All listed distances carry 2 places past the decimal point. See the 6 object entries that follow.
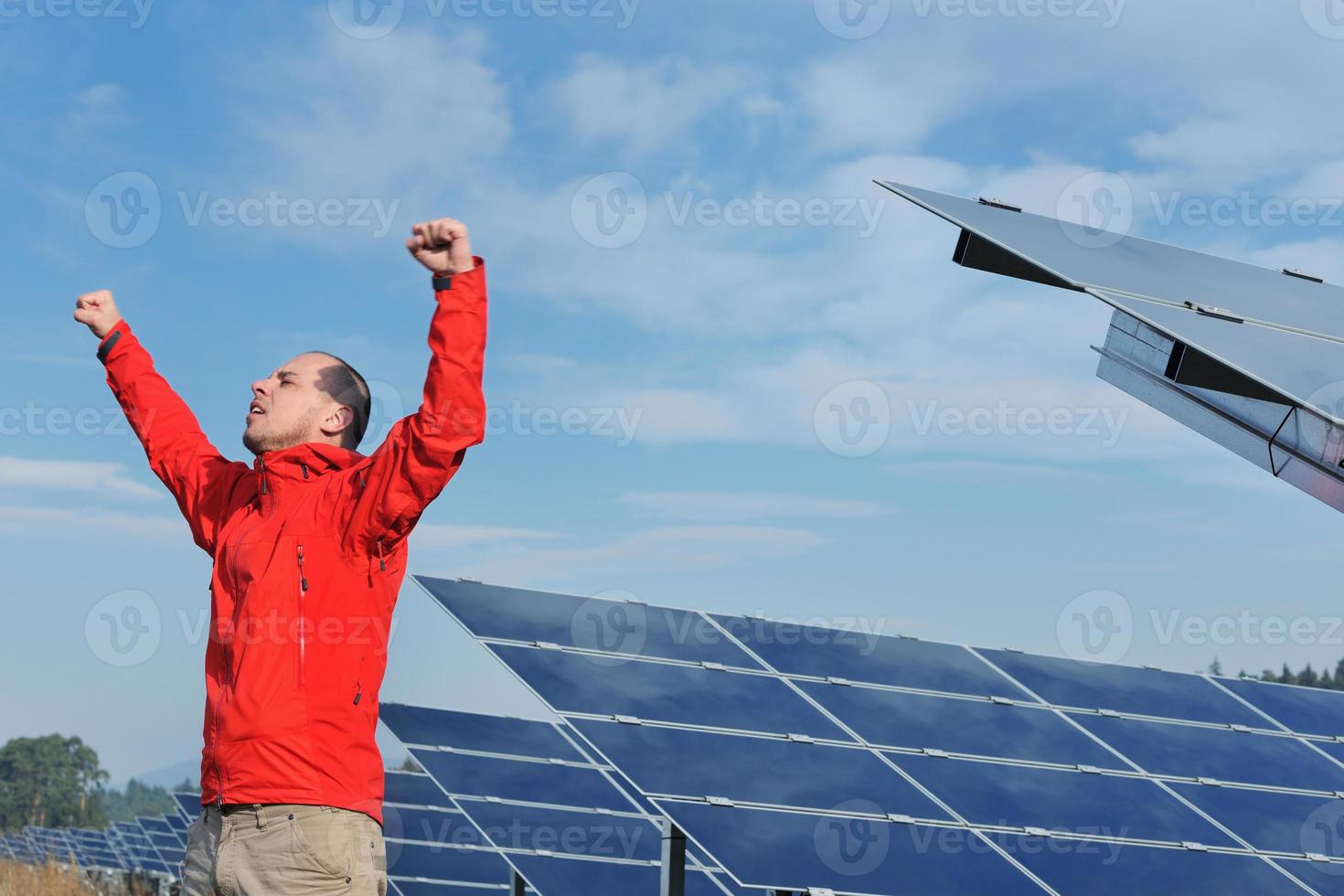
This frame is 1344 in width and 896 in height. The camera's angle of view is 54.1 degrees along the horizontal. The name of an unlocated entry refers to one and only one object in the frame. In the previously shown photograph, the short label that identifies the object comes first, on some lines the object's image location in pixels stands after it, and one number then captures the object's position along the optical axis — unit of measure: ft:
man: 12.59
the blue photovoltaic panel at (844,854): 25.77
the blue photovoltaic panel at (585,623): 32.17
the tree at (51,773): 363.56
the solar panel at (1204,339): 13.43
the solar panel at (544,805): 41.16
